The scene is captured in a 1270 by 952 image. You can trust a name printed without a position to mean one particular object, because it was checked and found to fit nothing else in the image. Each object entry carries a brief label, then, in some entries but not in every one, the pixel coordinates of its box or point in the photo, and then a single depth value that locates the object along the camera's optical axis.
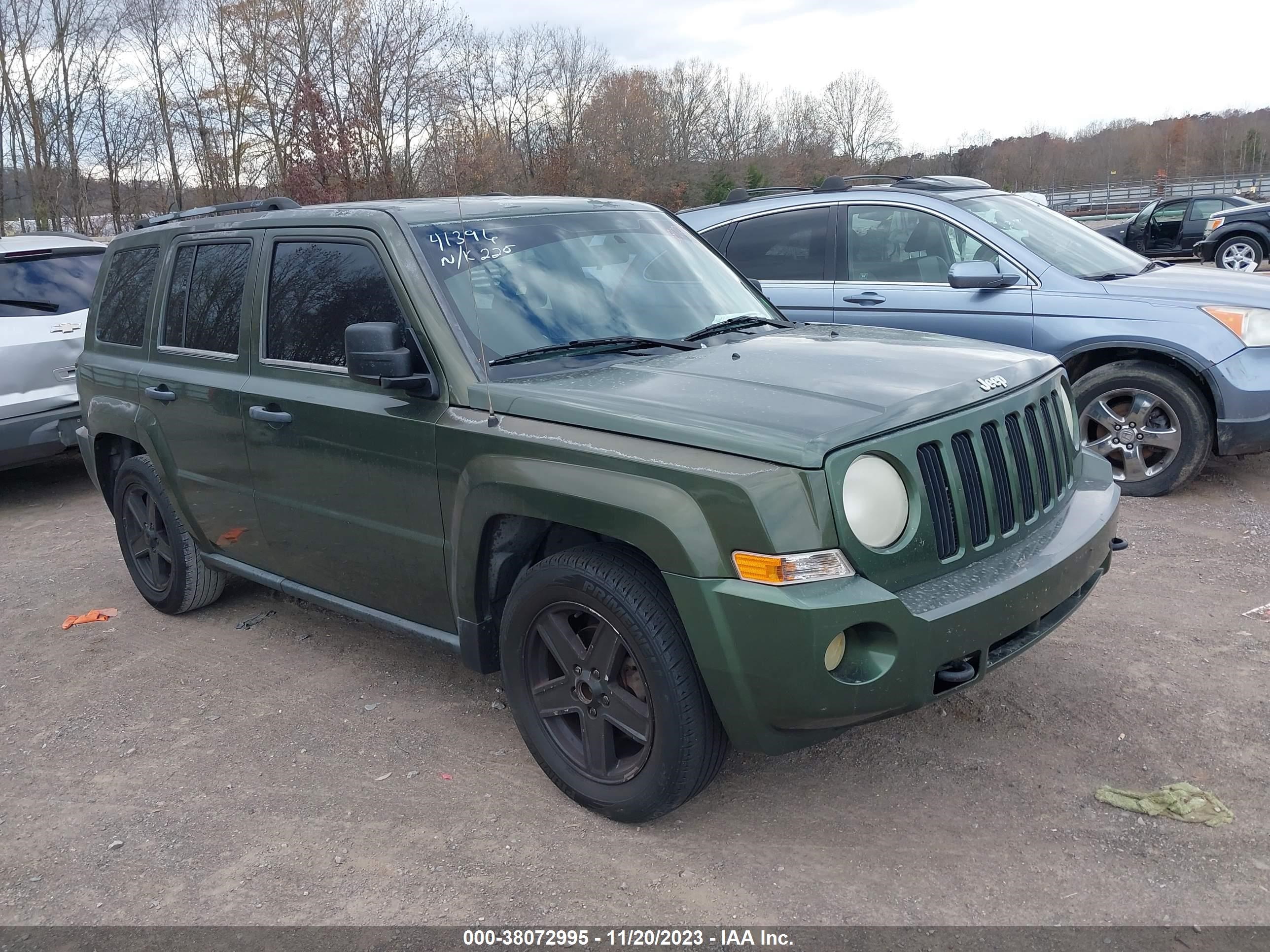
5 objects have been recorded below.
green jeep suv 2.69
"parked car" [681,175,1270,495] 5.86
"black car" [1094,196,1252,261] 22.12
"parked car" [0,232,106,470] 7.38
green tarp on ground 3.04
